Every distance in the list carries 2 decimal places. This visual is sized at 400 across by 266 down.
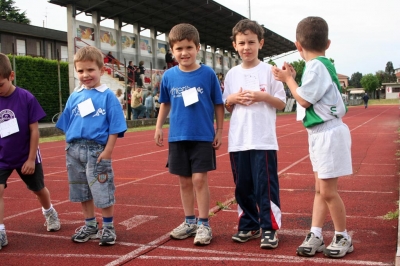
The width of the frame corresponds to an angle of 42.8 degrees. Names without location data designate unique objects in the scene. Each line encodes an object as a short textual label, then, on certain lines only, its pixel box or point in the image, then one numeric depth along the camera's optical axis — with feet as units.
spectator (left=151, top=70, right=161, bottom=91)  86.59
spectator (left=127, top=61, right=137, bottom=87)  81.00
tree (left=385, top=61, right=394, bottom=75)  592.85
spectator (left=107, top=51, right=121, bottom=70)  85.74
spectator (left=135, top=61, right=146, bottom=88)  82.64
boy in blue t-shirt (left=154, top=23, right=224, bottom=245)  13.88
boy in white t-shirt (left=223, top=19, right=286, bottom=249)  13.42
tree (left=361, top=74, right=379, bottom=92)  407.23
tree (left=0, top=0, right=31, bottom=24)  216.95
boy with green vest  12.00
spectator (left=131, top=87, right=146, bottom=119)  75.05
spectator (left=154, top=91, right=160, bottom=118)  83.46
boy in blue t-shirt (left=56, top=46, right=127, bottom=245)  13.97
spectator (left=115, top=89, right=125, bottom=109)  71.55
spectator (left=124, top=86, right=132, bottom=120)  76.26
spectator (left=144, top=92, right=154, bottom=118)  80.69
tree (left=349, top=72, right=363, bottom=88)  579.48
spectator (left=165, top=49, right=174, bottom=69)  95.40
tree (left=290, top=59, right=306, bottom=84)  222.85
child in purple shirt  14.75
